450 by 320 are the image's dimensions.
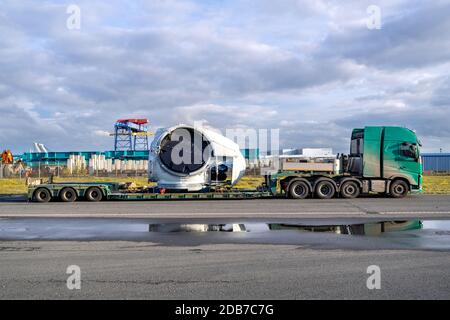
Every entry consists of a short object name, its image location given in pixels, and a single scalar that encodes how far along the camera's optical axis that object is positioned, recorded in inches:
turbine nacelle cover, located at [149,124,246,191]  787.4
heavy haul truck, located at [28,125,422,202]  789.9
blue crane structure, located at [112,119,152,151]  2177.7
